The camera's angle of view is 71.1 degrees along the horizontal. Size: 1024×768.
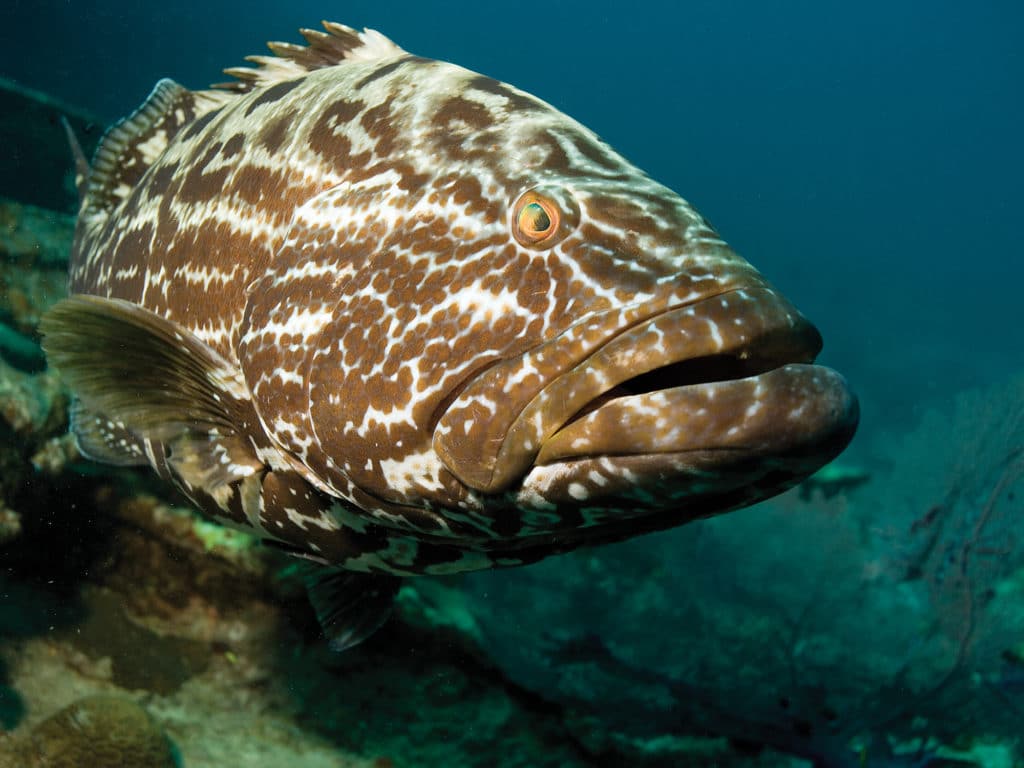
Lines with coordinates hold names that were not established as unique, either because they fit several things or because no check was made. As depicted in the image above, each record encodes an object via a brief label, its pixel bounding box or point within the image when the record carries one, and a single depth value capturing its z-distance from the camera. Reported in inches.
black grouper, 11.6
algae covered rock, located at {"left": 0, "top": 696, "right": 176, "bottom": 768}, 25.6
